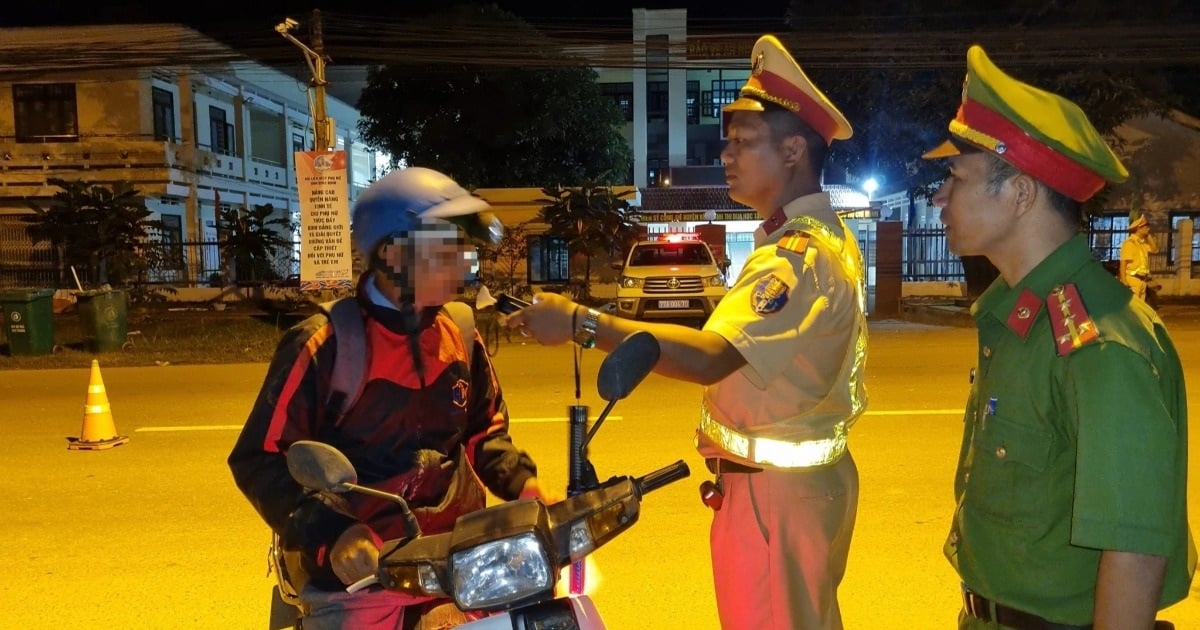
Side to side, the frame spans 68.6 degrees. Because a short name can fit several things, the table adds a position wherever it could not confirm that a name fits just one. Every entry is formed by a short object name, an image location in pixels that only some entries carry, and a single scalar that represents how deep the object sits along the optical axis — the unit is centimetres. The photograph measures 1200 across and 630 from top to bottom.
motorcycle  145
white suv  1483
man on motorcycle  186
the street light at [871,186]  2589
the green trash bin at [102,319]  1321
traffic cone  719
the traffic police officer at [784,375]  207
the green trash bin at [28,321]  1267
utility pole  1342
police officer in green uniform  143
